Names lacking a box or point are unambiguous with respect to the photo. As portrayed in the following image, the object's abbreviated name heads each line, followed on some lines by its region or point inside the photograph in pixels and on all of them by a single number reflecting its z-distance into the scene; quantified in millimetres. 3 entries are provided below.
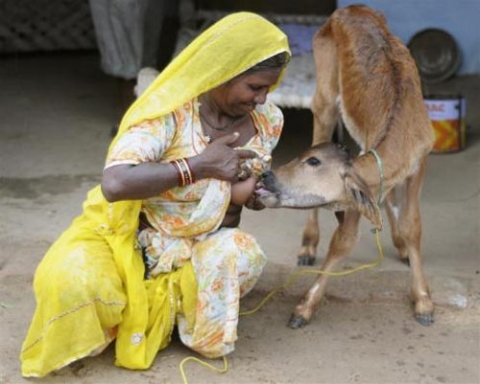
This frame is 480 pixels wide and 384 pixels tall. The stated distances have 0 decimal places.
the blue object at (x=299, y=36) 7383
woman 3621
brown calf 3922
